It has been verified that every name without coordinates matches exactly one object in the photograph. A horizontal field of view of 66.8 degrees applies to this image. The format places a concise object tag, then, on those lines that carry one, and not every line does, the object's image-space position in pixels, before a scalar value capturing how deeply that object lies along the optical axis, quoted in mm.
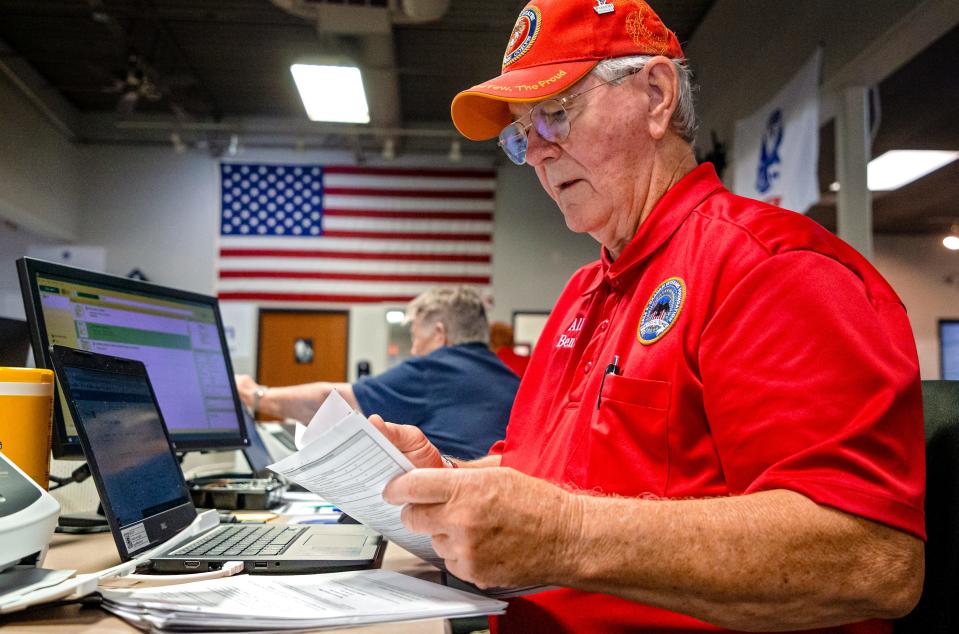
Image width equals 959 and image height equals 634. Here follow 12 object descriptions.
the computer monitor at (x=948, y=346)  8758
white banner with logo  3826
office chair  771
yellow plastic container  994
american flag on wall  8016
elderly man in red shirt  686
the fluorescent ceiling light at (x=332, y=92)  5508
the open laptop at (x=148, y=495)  895
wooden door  8188
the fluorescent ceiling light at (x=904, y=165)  6648
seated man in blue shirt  2578
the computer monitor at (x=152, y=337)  1200
